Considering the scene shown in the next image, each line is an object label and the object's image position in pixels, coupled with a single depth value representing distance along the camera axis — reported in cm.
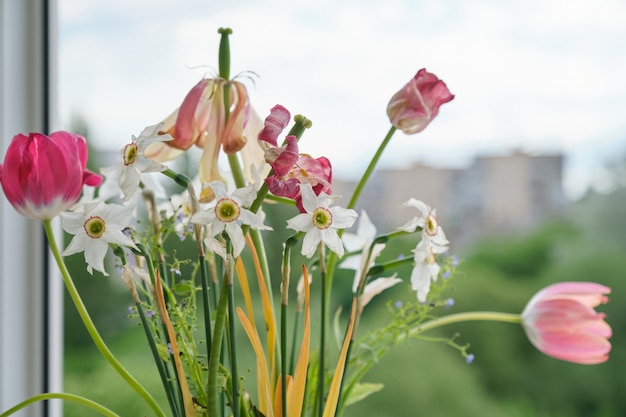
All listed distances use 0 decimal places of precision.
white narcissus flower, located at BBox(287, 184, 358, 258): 60
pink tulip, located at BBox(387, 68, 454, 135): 68
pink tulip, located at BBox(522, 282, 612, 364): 74
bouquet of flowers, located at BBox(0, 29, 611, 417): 60
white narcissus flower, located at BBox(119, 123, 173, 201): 61
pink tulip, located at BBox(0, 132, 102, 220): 66
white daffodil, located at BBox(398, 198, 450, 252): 65
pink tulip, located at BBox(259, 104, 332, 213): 59
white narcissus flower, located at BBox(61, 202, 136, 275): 62
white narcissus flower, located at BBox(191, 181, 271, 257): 59
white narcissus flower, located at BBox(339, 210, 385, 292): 75
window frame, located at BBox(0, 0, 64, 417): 108
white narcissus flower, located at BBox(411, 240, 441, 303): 67
